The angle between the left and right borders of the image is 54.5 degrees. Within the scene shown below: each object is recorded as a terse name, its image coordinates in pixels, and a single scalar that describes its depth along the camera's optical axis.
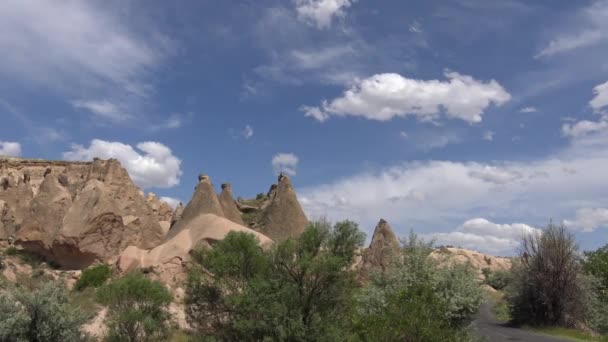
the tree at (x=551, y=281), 26.22
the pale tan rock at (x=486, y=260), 82.14
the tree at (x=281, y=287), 18.23
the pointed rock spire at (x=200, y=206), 31.11
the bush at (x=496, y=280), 59.03
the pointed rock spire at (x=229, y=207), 33.09
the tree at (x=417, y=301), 12.09
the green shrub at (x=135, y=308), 20.97
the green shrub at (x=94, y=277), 29.27
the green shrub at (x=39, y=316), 17.53
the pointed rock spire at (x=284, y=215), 31.27
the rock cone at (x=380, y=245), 26.54
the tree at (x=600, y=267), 35.12
